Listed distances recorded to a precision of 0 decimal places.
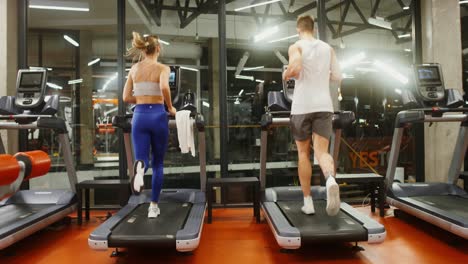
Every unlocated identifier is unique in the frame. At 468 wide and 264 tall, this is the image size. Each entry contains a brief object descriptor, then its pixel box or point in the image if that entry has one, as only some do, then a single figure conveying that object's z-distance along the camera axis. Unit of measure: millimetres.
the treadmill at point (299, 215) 2553
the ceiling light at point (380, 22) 7078
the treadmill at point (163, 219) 2504
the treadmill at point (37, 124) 3574
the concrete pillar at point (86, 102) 7078
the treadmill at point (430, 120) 3652
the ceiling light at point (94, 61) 8008
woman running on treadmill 2967
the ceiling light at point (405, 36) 8889
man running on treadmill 2871
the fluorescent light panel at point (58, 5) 6363
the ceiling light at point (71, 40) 8109
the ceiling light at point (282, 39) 8698
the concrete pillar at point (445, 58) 4586
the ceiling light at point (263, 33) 7621
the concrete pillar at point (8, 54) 4336
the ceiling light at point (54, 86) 6016
